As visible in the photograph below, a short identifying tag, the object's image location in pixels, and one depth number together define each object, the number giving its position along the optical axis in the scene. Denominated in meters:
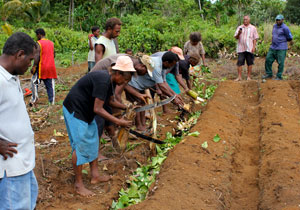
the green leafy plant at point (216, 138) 5.93
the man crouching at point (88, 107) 3.79
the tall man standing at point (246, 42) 10.41
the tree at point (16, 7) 18.03
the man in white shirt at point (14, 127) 2.46
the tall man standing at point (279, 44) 10.25
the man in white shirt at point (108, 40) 5.86
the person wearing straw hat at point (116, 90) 4.63
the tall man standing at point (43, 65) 7.74
